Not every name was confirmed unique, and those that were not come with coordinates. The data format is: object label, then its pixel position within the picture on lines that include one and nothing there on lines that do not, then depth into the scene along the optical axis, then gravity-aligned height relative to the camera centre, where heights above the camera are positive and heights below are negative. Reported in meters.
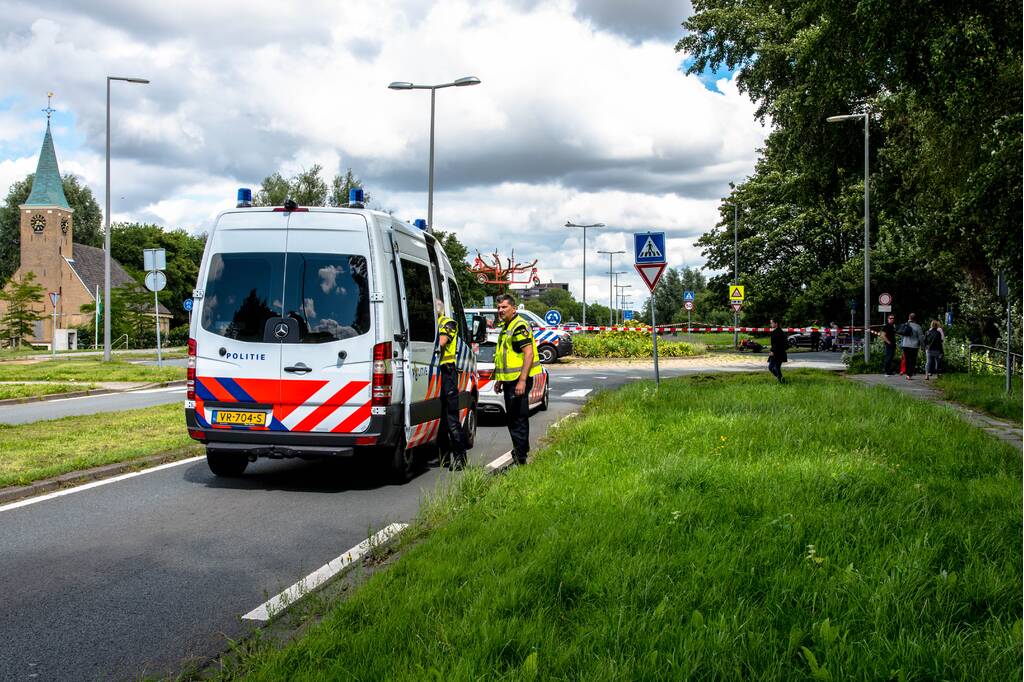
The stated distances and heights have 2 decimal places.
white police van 7.79 -0.13
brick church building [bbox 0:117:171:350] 76.25 +6.22
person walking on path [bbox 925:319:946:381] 22.09 -0.53
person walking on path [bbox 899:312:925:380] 22.62 -0.35
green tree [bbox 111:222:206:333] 81.19 +6.51
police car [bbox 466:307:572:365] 30.78 -0.57
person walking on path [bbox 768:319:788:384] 19.91 -0.54
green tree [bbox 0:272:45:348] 45.31 +0.78
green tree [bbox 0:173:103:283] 80.62 +9.52
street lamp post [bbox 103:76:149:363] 29.67 +1.44
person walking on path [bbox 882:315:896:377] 24.58 -0.51
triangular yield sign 15.15 +0.87
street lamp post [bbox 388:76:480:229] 25.12 +6.64
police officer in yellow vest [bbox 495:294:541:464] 8.93 -0.50
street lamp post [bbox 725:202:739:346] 50.74 +3.90
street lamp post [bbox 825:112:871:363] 27.17 +2.60
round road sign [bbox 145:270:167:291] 24.03 +1.13
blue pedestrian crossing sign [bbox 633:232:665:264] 15.02 +1.29
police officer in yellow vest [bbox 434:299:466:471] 9.10 -0.62
